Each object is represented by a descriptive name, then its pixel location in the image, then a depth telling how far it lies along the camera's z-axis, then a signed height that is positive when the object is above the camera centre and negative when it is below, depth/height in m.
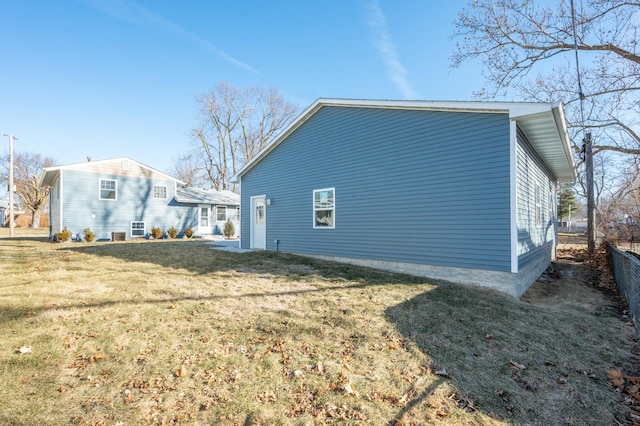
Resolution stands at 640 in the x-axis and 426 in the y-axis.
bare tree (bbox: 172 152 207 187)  36.91 +5.96
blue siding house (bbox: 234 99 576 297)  6.73 +0.83
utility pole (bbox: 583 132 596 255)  14.45 +0.83
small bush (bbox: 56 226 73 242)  16.37 -0.91
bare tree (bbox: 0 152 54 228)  34.78 +4.33
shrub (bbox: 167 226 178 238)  20.16 -0.95
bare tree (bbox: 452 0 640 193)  11.36 +6.49
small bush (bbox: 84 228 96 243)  17.05 -0.96
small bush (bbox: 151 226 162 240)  19.40 -0.96
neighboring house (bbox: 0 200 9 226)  39.69 +0.89
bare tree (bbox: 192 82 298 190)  33.75 +10.17
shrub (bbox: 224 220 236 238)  21.08 -0.79
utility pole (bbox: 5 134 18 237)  21.16 +2.20
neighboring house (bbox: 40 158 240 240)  17.36 +1.01
